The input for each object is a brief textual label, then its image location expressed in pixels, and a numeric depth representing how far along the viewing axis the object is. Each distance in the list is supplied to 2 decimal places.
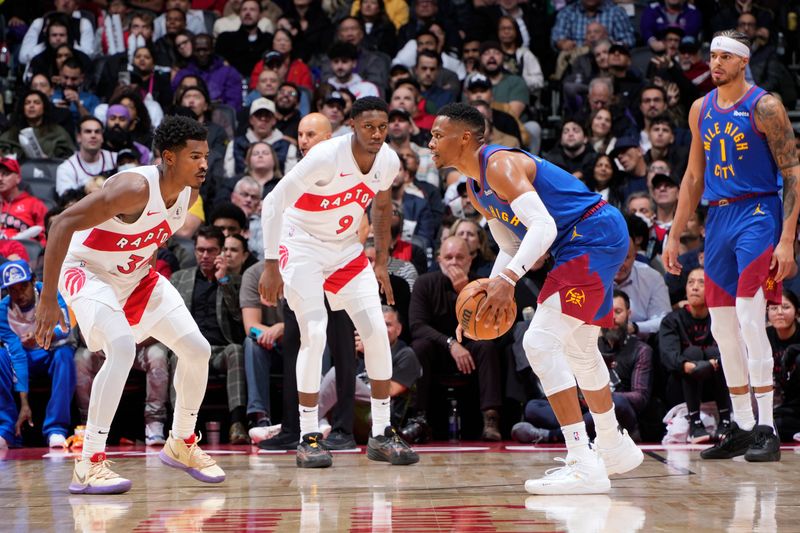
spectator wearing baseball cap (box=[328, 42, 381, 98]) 23.29
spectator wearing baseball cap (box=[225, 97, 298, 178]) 20.78
